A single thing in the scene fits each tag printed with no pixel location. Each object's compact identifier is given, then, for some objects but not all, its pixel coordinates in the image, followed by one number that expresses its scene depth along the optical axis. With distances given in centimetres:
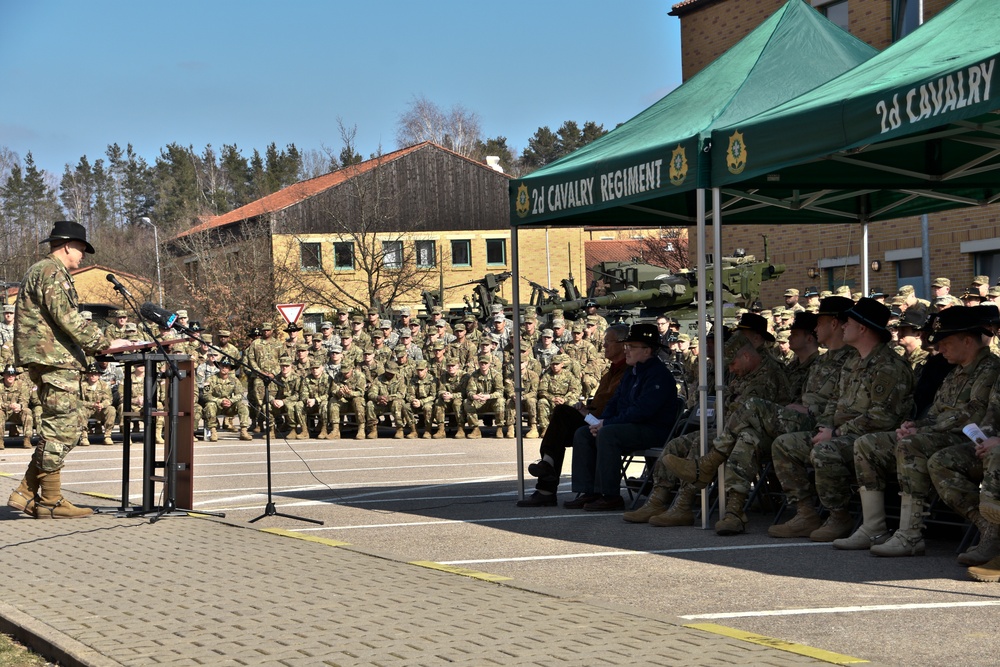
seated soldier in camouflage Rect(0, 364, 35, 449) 2252
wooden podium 1168
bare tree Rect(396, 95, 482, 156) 9894
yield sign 3199
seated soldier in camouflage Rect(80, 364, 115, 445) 2252
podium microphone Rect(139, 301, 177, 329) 1036
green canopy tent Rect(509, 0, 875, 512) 1043
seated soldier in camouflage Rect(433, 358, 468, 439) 2277
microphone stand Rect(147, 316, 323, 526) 1051
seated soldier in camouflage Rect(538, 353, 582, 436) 2189
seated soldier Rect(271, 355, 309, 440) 2356
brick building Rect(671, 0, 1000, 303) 2961
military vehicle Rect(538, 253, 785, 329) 2719
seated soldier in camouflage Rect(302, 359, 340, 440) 2358
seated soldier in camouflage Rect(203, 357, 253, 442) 2327
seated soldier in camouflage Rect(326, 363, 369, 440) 2336
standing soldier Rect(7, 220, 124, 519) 1142
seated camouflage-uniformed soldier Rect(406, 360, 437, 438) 2295
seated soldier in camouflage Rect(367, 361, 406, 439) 2333
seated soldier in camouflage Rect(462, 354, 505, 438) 2252
